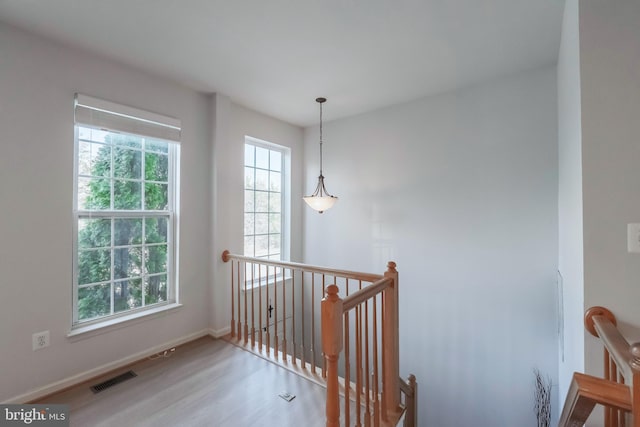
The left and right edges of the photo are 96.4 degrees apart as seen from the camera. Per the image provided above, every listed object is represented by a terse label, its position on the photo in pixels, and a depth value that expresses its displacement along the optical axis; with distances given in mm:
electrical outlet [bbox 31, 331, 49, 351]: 1995
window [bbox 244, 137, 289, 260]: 3576
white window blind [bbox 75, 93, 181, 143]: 2189
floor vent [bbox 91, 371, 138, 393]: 2117
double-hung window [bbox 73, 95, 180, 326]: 2260
